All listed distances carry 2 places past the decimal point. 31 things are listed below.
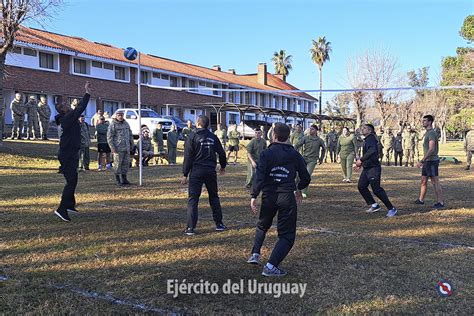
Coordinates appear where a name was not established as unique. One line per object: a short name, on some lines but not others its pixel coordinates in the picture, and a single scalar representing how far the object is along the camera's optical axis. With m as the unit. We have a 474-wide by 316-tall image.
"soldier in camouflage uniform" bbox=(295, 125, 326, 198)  10.91
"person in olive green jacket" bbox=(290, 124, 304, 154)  11.66
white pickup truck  26.59
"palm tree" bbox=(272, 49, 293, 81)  71.62
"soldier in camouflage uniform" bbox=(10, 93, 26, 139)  19.89
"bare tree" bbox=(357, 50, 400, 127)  41.59
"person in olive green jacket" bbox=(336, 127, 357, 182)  13.00
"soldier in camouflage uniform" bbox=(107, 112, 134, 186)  10.38
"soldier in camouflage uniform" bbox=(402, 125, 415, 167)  20.84
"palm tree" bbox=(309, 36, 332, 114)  60.43
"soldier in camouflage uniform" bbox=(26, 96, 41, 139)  20.39
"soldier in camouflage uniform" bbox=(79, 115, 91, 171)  13.74
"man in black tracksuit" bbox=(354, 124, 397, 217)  8.38
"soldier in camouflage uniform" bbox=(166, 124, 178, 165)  17.62
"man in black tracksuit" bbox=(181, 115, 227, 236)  6.52
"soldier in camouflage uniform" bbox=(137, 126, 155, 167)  16.62
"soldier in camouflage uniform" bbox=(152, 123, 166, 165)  18.28
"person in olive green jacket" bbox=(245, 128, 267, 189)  10.46
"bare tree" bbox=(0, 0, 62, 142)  16.56
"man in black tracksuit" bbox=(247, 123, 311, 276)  4.91
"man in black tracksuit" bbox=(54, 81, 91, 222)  7.20
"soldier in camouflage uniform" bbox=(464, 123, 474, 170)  17.76
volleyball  10.70
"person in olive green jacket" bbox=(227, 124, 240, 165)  19.42
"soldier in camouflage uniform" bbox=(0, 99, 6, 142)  17.57
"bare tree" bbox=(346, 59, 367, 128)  42.04
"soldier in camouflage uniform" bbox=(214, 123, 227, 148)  20.26
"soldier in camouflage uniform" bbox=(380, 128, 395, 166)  21.14
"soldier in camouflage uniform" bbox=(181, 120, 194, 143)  18.23
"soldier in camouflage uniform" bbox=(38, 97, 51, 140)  20.69
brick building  27.81
